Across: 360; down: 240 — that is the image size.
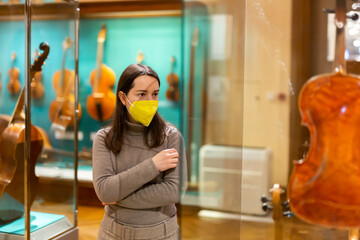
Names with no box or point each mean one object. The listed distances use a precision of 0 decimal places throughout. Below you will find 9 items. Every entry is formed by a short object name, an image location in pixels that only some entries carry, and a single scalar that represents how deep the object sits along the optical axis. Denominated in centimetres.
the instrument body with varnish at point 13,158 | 236
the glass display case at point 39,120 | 235
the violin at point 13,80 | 241
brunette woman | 142
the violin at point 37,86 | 259
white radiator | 168
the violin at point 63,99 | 288
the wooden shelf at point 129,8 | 405
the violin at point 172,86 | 427
